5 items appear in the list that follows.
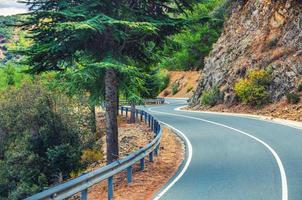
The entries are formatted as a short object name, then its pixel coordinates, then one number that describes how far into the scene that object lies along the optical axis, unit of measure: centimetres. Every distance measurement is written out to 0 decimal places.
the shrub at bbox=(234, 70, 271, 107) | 3606
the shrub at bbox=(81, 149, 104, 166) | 2290
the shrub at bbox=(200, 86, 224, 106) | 4222
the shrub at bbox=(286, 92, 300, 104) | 3219
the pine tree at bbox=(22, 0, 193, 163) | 1330
